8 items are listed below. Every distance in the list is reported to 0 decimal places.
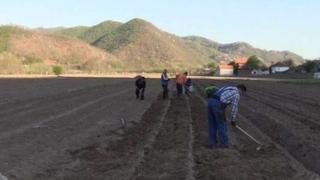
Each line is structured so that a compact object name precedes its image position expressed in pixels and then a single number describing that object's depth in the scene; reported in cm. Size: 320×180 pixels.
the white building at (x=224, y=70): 9496
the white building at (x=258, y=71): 9748
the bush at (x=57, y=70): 7563
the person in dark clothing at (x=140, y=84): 1905
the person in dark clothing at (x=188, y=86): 2284
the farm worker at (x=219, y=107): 847
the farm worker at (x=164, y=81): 2016
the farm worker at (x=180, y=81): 2112
